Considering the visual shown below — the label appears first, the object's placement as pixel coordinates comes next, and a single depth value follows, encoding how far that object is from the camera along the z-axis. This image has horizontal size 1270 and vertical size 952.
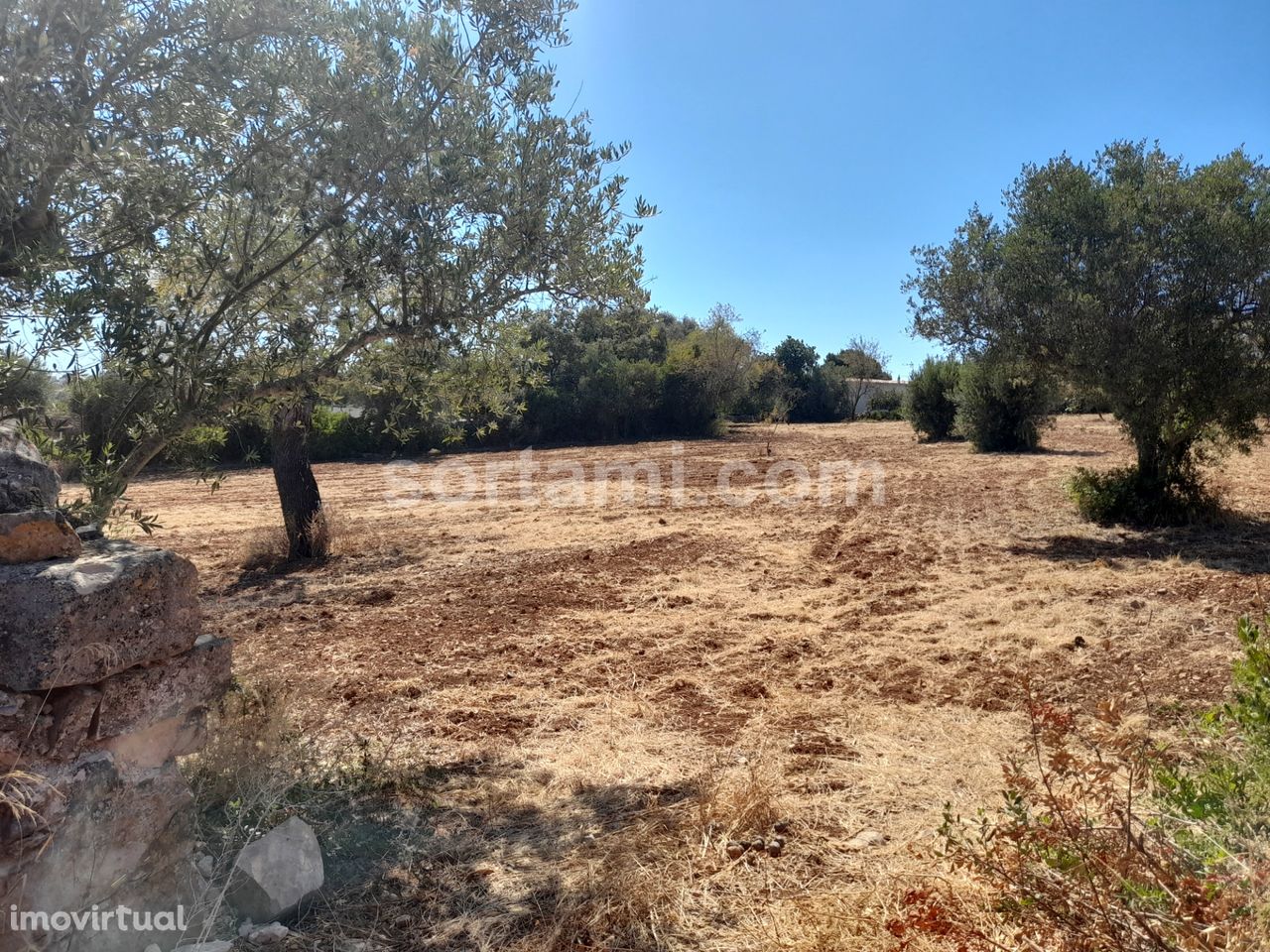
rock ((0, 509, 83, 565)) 2.39
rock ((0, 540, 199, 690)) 2.20
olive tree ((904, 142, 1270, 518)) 8.21
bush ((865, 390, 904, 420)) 40.12
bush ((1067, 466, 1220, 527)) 9.65
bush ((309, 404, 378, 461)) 26.10
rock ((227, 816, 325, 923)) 2.61
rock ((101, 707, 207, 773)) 2.45
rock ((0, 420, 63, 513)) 2.51
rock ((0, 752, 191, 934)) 2.12
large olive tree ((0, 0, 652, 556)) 3.18
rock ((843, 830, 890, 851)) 3.06
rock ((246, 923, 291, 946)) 2.51
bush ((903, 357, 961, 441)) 24.67
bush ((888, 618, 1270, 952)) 1.90
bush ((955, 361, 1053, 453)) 19.84
